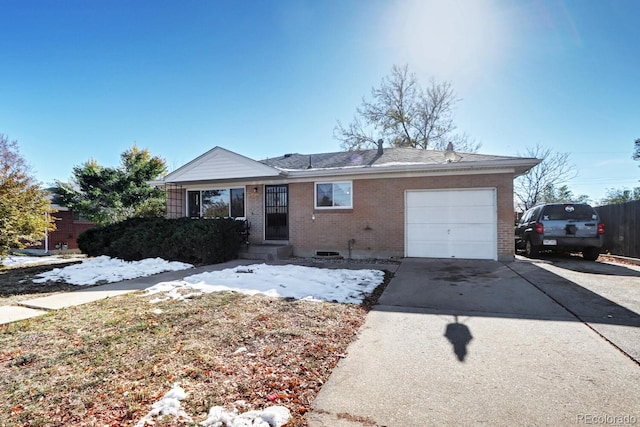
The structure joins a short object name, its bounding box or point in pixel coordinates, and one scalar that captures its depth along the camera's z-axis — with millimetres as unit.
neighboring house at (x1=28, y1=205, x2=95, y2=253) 18609
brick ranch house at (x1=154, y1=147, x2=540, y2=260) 8727
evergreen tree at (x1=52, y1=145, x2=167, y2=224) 19531
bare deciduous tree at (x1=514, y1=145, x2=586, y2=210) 20906
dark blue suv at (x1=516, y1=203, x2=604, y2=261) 8711
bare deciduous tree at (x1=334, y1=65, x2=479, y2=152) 23094
